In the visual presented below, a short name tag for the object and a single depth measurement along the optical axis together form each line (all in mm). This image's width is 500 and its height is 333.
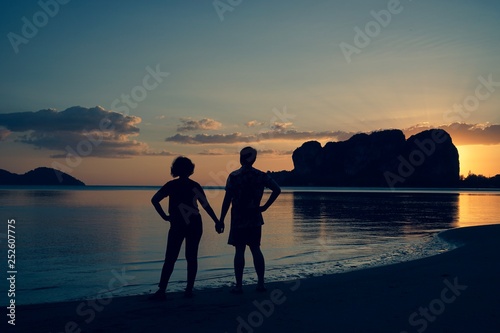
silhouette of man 8055
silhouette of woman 7648
